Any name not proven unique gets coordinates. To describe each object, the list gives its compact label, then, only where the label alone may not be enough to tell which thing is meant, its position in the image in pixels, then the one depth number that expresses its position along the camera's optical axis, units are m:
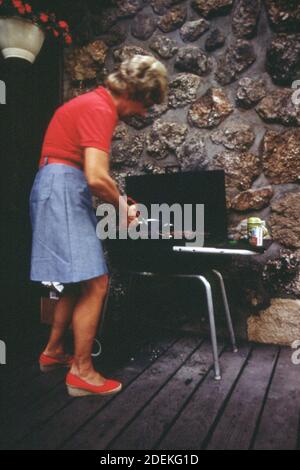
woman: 2.02
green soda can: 2.50
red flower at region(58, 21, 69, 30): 2.96
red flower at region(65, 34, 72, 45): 3.07
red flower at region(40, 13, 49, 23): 2.77
